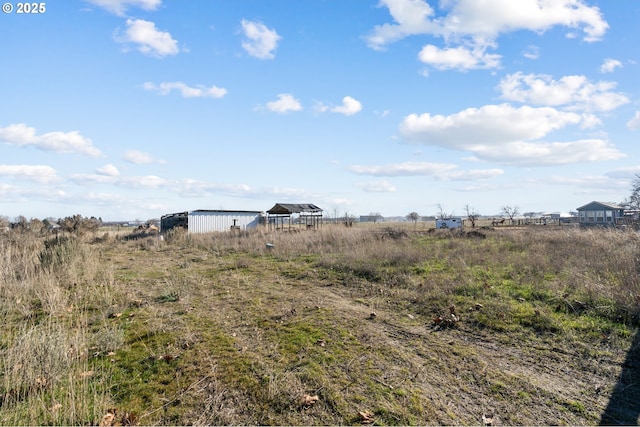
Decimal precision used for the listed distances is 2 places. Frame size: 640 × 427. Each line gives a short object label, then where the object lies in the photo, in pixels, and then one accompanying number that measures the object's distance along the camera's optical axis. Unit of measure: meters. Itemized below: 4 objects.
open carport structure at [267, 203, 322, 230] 35.31
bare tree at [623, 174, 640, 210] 37.36
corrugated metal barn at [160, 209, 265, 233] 30.94
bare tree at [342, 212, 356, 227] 34.22
